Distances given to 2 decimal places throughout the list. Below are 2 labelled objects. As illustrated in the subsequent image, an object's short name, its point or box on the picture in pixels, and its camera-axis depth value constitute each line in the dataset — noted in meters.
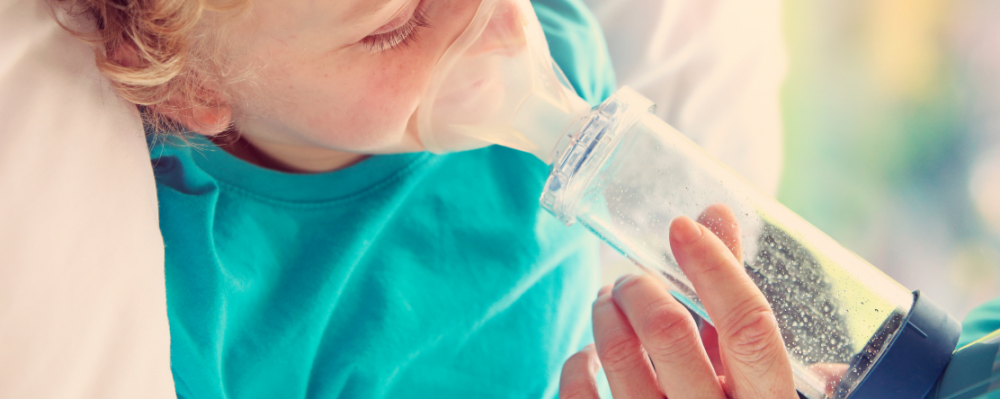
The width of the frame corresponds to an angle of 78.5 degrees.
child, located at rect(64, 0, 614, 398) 0.52
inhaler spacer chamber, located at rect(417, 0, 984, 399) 0.55
